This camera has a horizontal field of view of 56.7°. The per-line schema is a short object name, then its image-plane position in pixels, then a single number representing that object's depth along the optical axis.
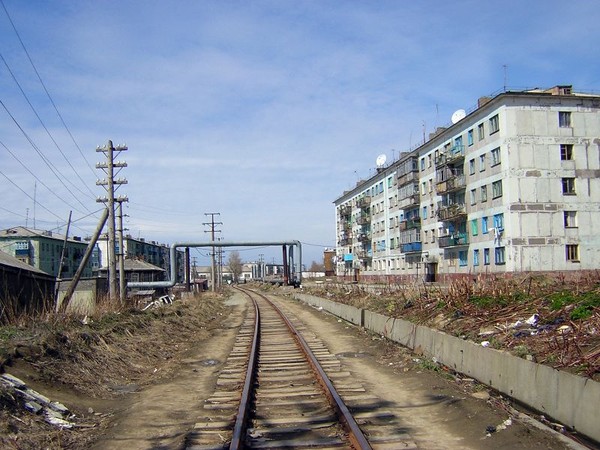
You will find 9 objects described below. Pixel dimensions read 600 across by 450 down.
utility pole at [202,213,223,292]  72.64
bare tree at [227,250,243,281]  167.88
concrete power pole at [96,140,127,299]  28.88
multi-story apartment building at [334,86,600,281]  42.44
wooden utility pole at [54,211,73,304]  22.09
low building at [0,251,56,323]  17.93
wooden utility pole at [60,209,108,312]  17.59
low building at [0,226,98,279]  77.50
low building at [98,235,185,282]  106.43
